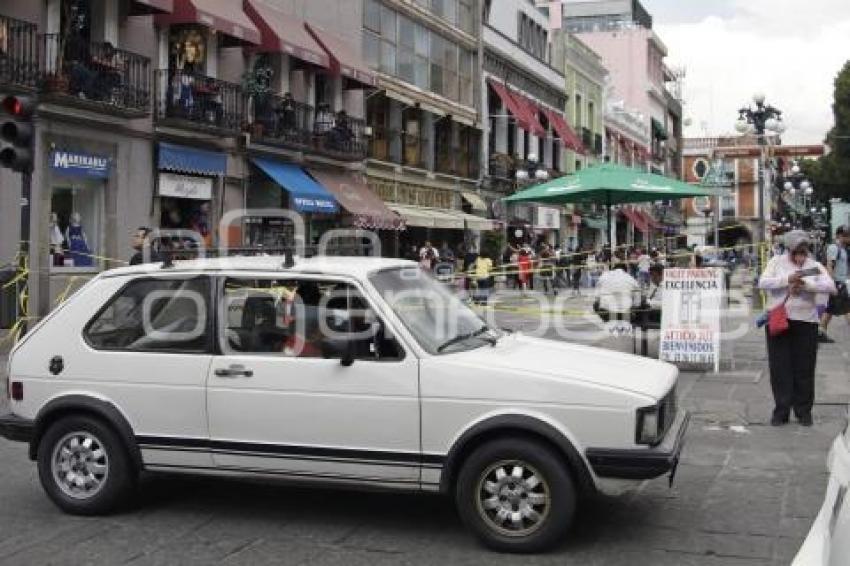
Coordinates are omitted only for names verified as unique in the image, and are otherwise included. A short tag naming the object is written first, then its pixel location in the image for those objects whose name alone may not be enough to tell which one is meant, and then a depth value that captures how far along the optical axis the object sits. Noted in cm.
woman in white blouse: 873
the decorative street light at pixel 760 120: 2938
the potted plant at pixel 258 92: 2330
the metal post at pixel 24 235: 1348
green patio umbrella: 1439
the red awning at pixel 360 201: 2678
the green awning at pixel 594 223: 5344
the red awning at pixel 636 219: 6047
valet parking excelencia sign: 1198
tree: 5334
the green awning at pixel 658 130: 7393
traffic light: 1259
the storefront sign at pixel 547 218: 4534
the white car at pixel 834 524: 265
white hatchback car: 530
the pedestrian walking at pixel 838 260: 1602
